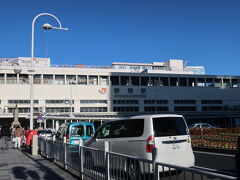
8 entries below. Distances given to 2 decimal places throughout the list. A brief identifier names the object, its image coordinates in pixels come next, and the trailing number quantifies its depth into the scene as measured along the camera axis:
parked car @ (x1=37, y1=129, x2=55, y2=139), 27.15
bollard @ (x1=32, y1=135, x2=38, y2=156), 15.74
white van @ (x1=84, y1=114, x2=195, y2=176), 7.47
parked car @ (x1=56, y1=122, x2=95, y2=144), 13.53
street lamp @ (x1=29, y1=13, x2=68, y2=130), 17.00
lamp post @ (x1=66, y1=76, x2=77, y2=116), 66.18
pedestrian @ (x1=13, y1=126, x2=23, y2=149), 21.58
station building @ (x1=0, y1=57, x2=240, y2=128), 64.69
